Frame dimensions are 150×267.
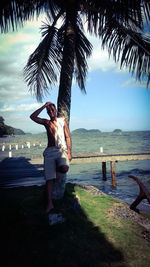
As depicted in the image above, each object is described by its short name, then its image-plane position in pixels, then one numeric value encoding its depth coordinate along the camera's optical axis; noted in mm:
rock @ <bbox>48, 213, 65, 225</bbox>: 3242
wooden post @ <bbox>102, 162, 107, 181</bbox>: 12758
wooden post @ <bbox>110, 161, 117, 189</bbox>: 11281
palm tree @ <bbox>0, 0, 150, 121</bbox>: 3690
